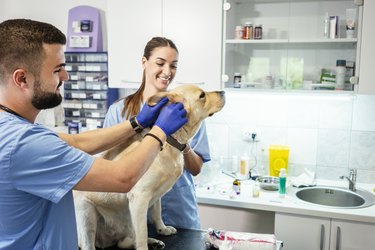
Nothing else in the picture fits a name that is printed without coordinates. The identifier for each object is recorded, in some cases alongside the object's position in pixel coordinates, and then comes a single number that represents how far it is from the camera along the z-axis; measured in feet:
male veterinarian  2.88
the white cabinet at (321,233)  6.72
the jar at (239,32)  7.67
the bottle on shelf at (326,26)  7.25
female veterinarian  5.62
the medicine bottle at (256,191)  7.57
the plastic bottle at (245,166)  8.70
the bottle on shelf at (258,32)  7.69
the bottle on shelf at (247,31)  7.65
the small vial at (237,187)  7.75
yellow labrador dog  4.15
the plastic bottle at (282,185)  7.58
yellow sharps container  8.50
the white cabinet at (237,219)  7.57
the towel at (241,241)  4.34
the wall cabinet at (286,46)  7.32
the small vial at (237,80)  7.74
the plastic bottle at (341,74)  7.10
